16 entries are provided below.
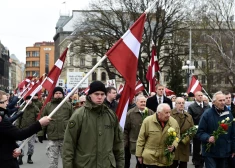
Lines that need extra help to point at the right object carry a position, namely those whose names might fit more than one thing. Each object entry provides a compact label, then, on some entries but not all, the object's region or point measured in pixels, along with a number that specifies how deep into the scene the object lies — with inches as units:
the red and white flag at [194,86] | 727.7
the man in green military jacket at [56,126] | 391.9
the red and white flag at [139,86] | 810.5
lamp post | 1362.0
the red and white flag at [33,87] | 587.0
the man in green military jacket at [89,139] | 222.7
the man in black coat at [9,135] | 230.7
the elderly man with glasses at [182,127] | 361.4
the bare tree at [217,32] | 1756.9
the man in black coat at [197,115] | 462.0
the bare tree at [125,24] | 1834.4
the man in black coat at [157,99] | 458.8
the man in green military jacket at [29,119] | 522.0
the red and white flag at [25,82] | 978.0
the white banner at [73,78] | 1139.9
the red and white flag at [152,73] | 533.1
